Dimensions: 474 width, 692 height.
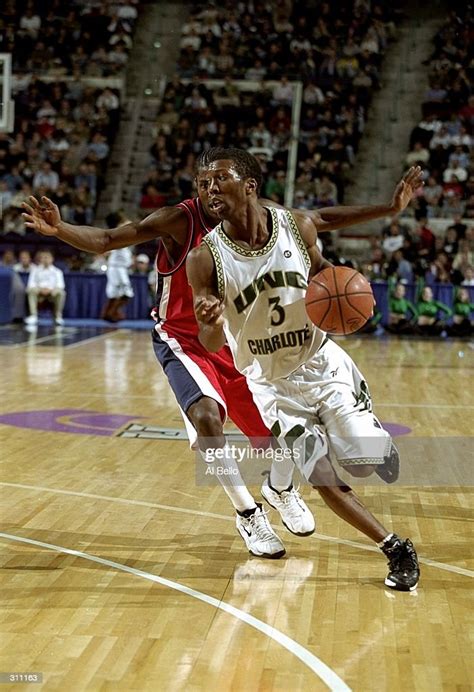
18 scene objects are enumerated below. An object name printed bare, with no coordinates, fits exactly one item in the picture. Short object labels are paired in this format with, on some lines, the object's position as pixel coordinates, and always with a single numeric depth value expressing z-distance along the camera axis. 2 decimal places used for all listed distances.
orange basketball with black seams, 4.23
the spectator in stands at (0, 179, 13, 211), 20.48
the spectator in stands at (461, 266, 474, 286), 17.53
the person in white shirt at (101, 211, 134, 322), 17.08
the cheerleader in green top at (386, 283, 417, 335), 17.38
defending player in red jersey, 4.69
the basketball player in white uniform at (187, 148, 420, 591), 4.37
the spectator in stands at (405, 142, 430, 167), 20.52
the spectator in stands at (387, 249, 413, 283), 17.53
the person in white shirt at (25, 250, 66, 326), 17.84
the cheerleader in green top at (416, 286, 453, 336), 17.33
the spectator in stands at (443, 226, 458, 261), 18.17
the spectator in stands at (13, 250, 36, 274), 18.59
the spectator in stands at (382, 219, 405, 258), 18.66
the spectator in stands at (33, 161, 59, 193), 20.89
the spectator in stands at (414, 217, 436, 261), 18.08
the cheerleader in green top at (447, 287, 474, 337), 17.30
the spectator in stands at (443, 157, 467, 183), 19.73
